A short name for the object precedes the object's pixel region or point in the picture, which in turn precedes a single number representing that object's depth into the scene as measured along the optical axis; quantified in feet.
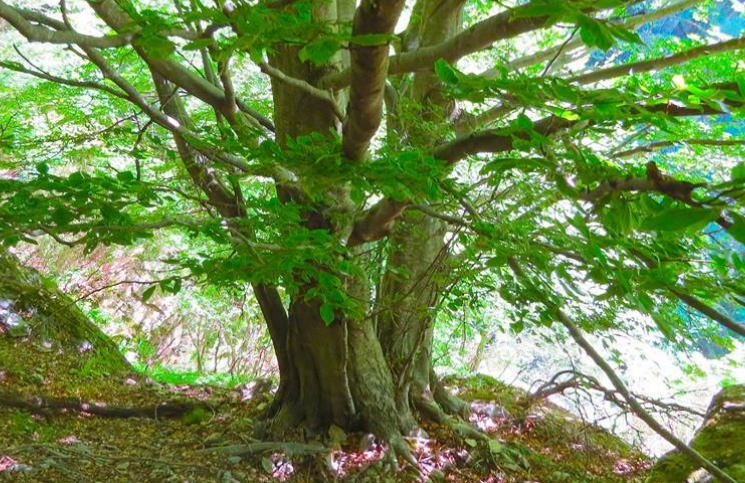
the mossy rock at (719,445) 8.99
